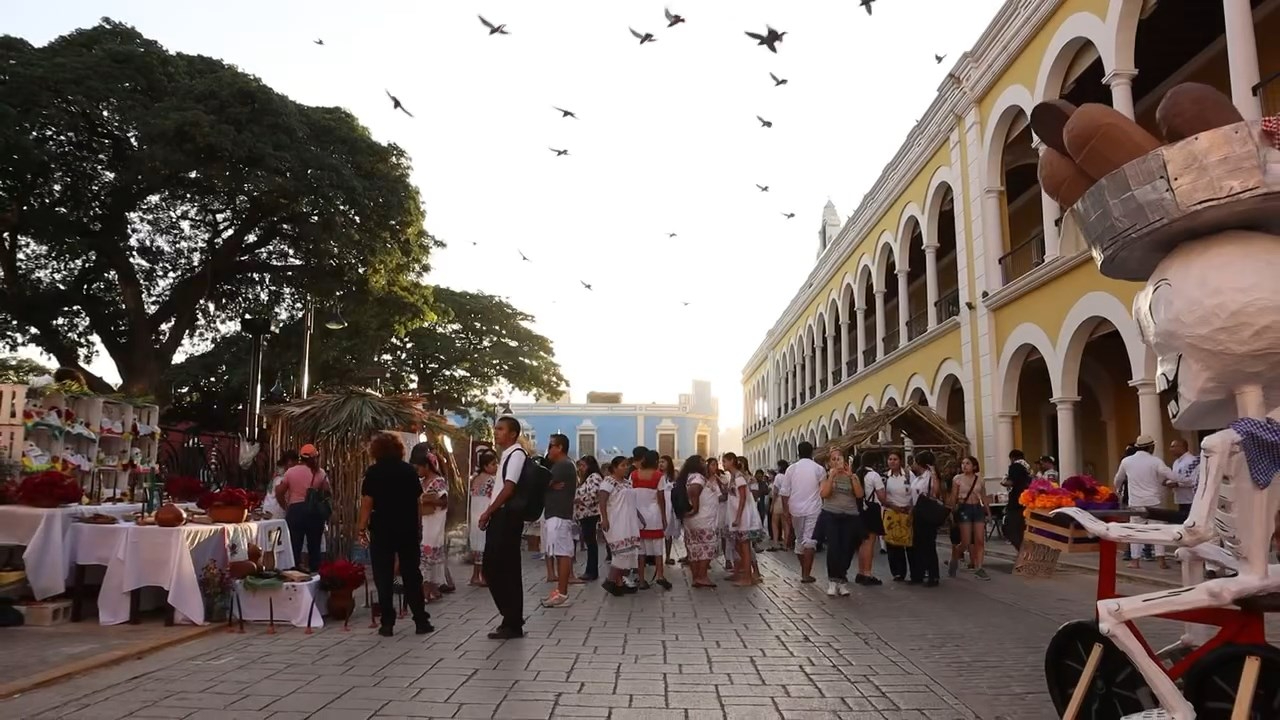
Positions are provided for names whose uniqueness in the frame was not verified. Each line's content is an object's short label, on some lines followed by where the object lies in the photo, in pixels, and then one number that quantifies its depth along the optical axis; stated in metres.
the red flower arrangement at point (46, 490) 7.41
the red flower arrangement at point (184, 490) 9.59
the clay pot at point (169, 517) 7.42
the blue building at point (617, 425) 62.00
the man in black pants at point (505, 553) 7.16
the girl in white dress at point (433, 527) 9.51
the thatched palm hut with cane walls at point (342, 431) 12.53
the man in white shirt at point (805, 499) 10.73
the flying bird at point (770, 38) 8.32
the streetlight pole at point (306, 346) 14.15
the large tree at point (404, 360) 25.47
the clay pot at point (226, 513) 7.97
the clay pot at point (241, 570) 7.59
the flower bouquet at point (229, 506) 7.98
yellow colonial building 12.55
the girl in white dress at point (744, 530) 11.09
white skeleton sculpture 3.56
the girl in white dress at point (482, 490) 10.77
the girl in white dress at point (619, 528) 10.26
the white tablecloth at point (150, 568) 7.30
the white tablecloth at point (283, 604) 7.59
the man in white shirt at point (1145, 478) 10.75
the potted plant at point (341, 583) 7.76
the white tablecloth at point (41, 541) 7.20
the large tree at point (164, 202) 18.55
